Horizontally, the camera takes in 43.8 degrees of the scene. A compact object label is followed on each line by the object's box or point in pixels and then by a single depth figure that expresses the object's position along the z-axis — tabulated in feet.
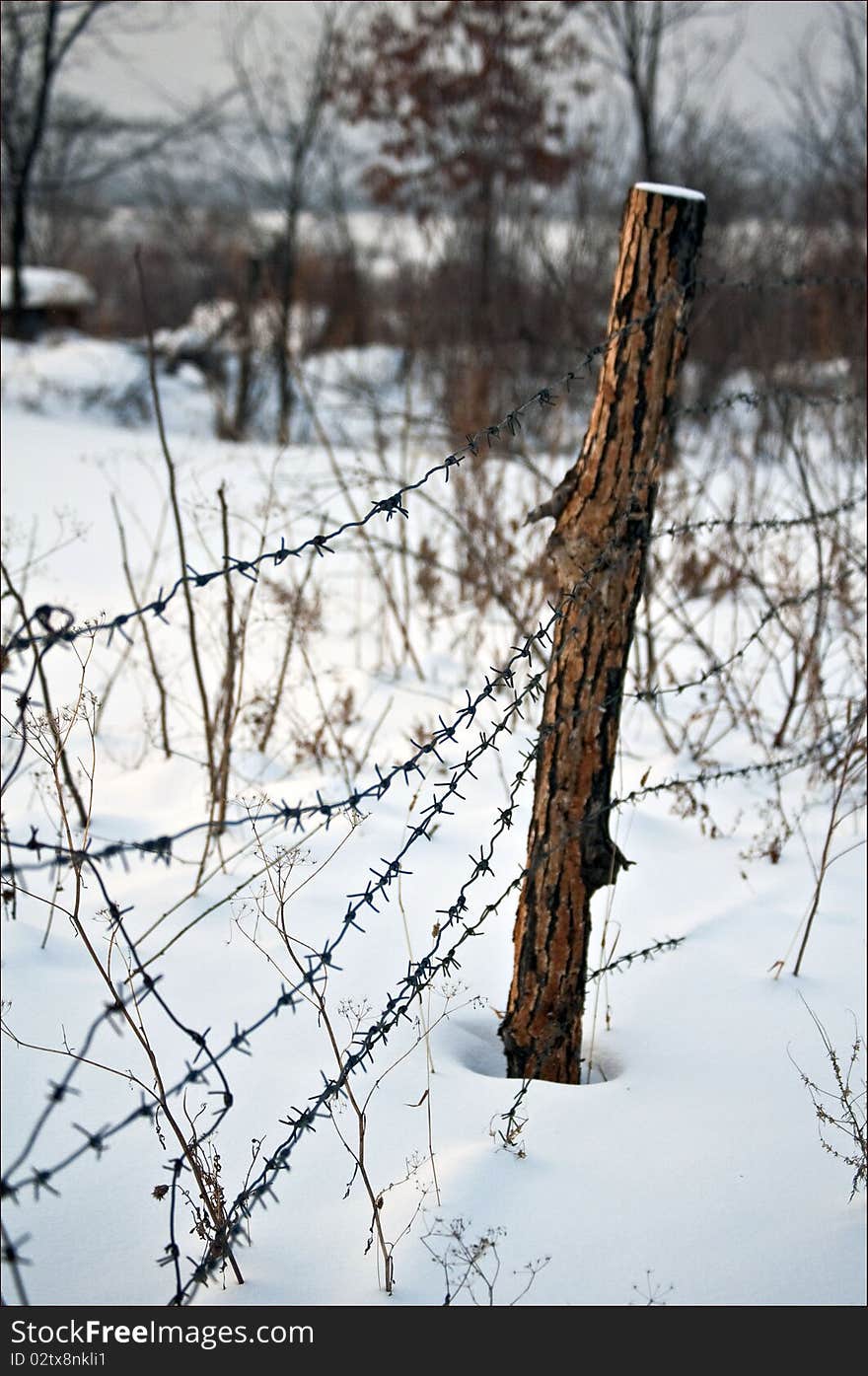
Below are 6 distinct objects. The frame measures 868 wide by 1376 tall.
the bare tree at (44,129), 37.73
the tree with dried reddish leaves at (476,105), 36.24
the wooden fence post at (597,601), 7.37
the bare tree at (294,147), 36.70
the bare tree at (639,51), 30.22
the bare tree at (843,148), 21.08
